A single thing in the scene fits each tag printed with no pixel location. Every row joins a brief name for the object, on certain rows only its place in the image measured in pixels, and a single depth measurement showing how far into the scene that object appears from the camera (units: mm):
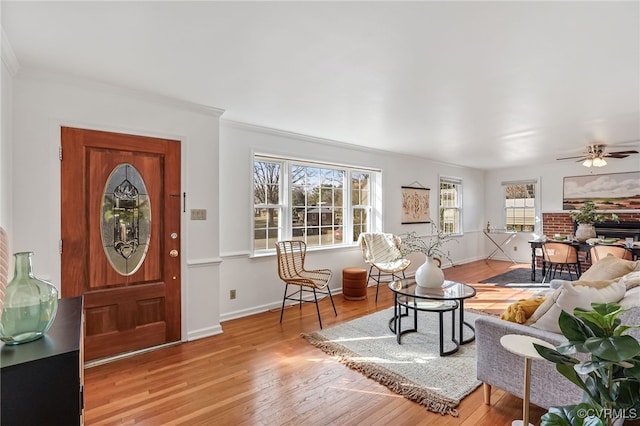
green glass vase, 1139
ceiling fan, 4770
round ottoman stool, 4445
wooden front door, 2543
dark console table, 1001
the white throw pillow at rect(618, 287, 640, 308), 1705
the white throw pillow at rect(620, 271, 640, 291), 2031
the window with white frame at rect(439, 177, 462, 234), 6930
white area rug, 2193
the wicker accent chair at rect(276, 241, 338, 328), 3539
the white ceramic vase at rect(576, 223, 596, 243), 5360
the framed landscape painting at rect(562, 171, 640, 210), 5910
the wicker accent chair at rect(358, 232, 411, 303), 4535
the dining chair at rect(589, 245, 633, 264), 4602
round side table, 1406
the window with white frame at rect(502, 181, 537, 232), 7277
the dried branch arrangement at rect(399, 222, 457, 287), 3135
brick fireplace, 5805
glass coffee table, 2799
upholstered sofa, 1729
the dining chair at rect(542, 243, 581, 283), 5203
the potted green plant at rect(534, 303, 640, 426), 850
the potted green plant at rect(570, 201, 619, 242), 5391
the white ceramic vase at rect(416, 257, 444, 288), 3133
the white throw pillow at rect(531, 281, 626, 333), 1762
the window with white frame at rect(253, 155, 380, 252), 4105
